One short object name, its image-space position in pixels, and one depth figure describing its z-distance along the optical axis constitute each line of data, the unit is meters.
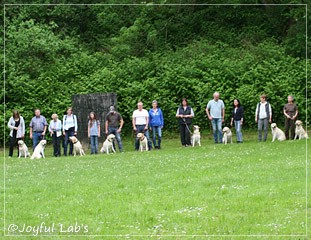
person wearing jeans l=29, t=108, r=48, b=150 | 24.73
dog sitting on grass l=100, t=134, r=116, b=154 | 24.03
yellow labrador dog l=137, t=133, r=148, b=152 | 23.91
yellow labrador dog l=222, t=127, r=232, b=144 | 24.89
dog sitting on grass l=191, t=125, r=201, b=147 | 24.99
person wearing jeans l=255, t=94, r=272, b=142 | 24.73
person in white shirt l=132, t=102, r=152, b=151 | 24.23
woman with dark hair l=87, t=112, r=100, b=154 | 24.17
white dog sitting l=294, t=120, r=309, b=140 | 24.58
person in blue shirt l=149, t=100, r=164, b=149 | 24.56
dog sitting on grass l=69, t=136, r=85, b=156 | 24.02
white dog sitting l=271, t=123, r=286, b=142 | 24.79
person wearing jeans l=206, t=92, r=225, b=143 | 25.06
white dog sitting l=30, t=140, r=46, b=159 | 23.39
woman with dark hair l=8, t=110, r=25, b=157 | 24.50
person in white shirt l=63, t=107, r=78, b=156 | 24.34
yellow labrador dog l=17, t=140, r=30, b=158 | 24.12
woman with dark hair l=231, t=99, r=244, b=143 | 24.91
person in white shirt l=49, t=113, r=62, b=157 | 24.43
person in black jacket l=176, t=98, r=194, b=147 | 24.94
